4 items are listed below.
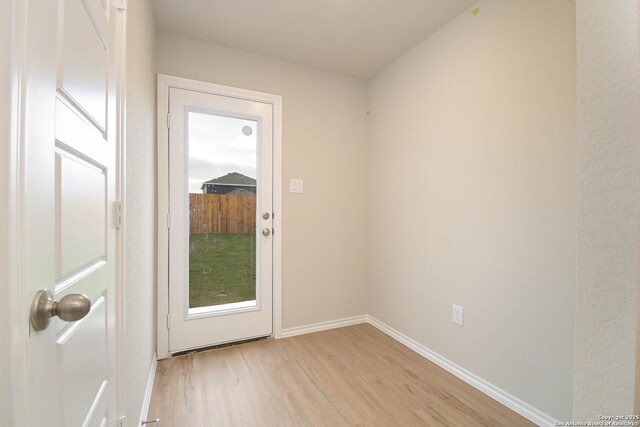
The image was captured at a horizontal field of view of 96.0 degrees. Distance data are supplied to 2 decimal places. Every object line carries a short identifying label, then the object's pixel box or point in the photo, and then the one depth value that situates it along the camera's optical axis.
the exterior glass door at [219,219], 2.27
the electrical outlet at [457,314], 1.99
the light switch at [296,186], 2.64
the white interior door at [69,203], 0.45
